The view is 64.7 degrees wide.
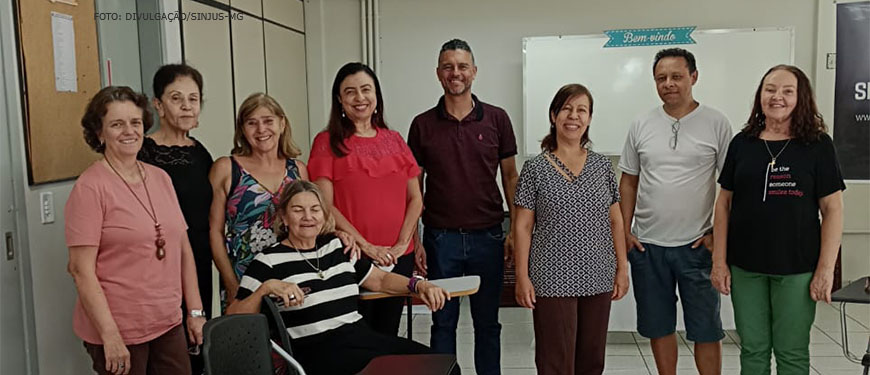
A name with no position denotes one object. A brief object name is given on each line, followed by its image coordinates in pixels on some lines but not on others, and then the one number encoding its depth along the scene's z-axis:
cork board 2.51
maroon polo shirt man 3.04
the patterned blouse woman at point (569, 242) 2.71
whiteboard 5.64
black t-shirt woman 2.62
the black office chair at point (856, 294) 2.42
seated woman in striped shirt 2.36
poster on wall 5.59
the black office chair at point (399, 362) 2.12
